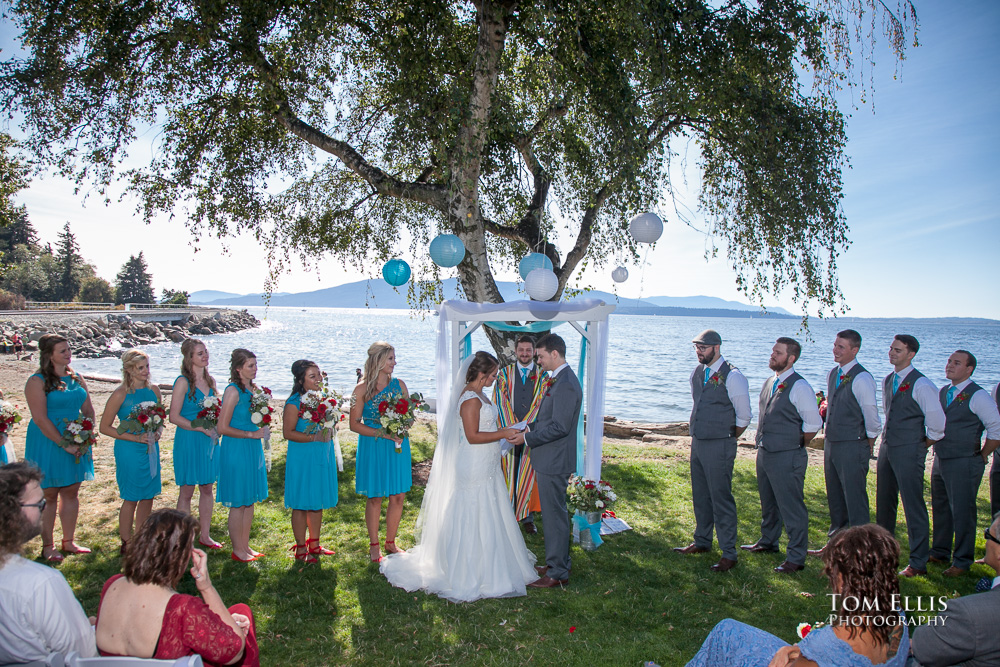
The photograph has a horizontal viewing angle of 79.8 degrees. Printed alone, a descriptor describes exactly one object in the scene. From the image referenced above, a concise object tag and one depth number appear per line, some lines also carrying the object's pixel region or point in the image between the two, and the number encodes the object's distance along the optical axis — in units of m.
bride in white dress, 4.96
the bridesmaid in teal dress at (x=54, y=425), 5.25
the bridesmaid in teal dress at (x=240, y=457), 5.38
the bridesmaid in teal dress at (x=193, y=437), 5.55
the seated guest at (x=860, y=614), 2.20
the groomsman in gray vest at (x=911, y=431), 5.33
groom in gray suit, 5.01
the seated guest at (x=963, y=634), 2.13
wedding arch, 6.41
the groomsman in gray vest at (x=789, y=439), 5.42
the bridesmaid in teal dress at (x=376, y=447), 5.49
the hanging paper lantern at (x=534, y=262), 8.27
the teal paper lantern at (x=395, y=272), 8.12
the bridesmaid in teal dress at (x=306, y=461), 5.37
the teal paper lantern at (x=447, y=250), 7.05
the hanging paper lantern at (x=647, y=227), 7.39
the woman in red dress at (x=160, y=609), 2.33
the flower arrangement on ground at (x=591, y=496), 5.79
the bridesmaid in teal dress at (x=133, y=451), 5.38
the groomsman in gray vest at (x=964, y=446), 5.30
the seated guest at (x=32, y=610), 2.33
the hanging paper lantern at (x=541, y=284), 7.09
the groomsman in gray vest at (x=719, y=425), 5.54
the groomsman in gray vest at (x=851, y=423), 5.44
